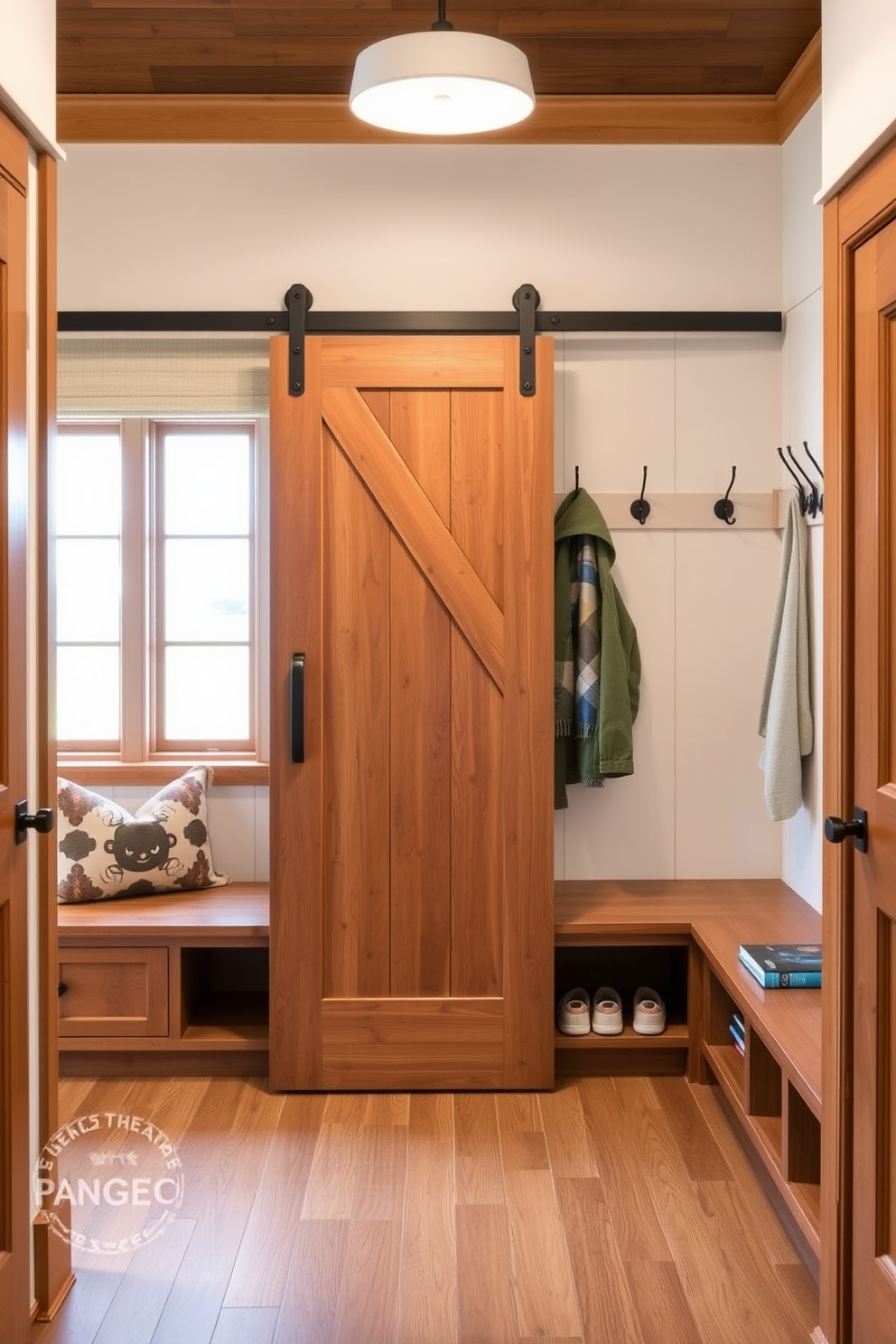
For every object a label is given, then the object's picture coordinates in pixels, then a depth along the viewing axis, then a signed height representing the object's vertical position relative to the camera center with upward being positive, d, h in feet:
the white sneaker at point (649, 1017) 11.34 -3.20
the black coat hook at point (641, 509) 12.21 +1.67
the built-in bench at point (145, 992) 11.02 -2.92
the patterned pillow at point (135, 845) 11.77 -1.66
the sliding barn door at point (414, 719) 10.78 -0.39
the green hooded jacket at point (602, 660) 11.66 +0.14
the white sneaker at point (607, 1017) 11.35 -3.21
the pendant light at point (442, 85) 7.86 +3.97
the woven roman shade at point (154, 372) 12.13 +3.03
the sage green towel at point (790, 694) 11.19 -0.17
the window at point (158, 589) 12.71 +0.91
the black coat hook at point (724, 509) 12.23 +1.67
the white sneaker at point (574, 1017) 11.38 -3.22
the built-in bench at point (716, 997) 8.30 -2.80
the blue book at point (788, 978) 9.39 -2.35
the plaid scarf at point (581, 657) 11.75 +0.18
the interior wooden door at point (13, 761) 6.56 -0.47
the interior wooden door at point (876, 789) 6.30 -0.61
